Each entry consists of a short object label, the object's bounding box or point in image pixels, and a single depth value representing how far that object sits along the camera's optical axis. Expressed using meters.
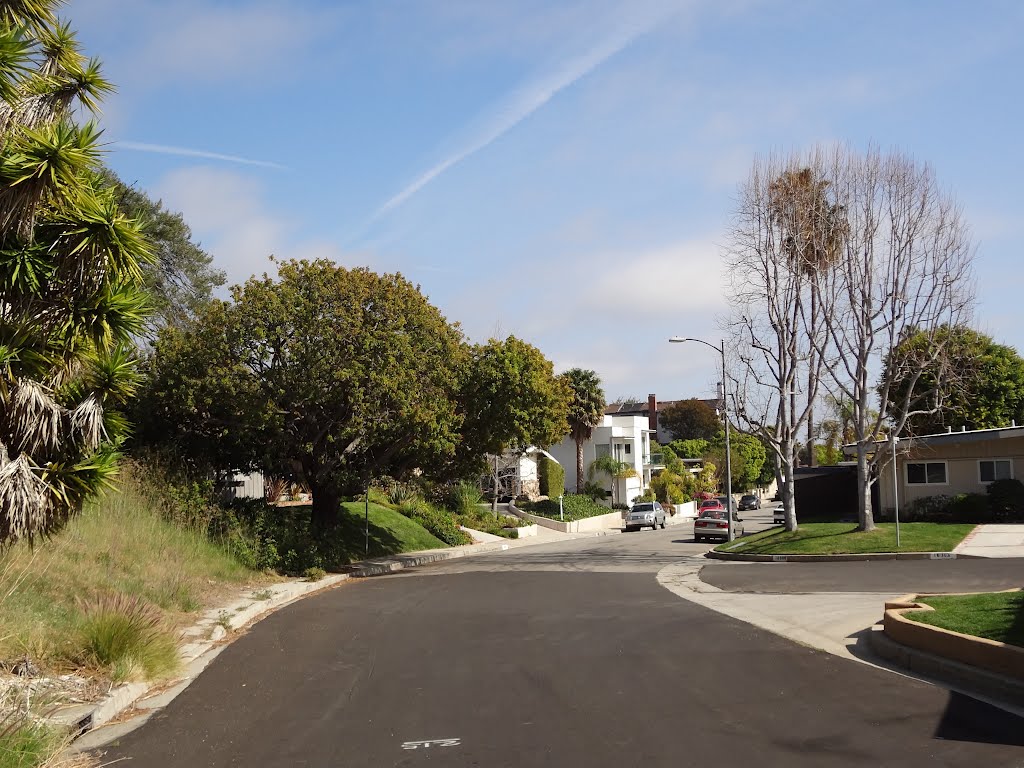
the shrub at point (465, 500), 50.09
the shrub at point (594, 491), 68.94
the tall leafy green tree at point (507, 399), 31.45
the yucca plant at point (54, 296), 7.92
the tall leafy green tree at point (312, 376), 25.86
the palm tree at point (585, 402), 64.81
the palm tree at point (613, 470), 71.06
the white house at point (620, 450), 73.75
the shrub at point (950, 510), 34.62
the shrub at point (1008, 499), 33.81
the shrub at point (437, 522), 42.72
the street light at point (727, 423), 34.72
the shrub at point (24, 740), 6.44
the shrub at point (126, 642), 10.48
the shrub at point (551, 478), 64.25
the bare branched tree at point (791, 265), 31.33
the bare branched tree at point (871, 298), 29.64
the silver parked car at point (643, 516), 57.19
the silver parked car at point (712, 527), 39.72
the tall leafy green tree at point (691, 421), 120.75
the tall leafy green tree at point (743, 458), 91.00
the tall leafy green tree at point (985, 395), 48.38
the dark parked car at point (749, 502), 82.50
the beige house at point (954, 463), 35.19
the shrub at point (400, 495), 45.70
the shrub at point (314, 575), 25.34
